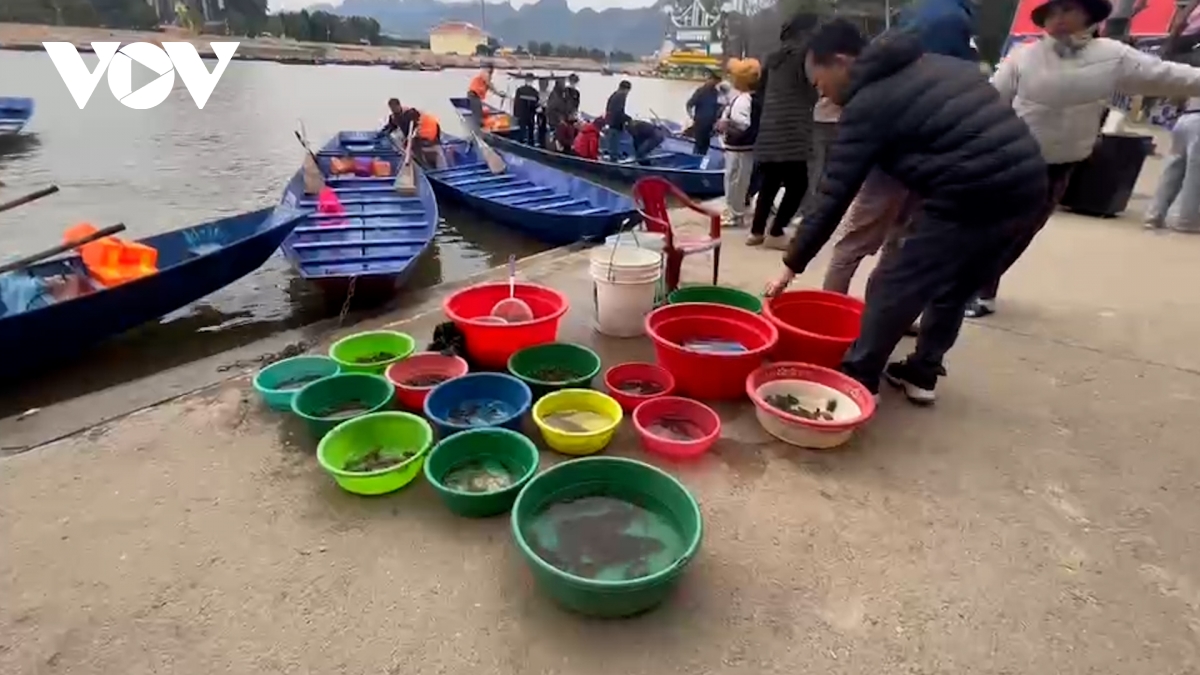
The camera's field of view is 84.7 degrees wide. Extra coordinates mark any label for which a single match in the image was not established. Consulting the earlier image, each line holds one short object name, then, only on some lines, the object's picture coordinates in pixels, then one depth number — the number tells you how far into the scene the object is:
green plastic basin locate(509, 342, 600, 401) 3.16
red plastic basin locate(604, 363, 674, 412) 3.07
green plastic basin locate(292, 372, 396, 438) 2.85
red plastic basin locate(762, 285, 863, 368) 3.05
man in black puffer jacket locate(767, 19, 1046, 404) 2.31
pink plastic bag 6.52
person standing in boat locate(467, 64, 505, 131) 12.55
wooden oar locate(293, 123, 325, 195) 7.31
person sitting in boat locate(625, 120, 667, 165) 11.25
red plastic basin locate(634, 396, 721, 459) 2.60
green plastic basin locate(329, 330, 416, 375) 3.33
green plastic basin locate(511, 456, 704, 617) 1.80
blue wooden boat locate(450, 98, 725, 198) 9.46
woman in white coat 3.32
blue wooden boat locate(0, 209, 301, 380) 4.19
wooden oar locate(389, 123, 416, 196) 7.56
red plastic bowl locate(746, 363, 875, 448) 2.59
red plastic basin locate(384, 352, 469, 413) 3.11
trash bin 6.07
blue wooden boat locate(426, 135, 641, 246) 6.86
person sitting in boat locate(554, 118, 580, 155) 11.12
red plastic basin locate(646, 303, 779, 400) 2.94
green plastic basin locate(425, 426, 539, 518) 2.26
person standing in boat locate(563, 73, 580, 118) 11.77
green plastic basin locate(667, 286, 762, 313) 3.61
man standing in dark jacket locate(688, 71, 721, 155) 10.34
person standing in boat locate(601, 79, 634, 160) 11.32
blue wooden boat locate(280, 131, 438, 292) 5.27
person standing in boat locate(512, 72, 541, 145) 12.08
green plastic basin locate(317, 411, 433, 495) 2.37
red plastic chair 3.85
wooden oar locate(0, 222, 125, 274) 4.03
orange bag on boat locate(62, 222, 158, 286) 4.67
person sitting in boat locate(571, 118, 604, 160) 10.66
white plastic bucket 3.55
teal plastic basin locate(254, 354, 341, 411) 2.94
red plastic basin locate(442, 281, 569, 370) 3.20
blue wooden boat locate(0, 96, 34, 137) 13.50
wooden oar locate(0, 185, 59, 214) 4.25
